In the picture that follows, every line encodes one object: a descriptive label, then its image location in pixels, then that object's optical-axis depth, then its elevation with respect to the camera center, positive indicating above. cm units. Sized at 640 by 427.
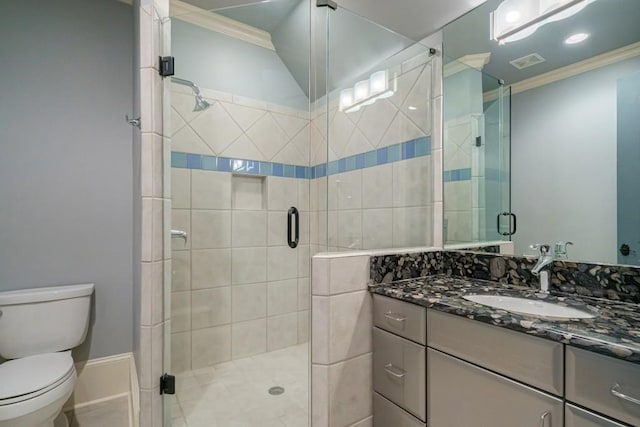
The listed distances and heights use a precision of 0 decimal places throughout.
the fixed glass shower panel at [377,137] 166 +46
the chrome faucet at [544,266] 117 -22
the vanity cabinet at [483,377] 67 -48
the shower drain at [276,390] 176 -110
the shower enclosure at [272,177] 166 +24
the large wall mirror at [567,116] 104 +40
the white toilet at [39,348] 122 -76
